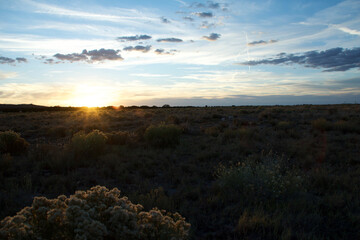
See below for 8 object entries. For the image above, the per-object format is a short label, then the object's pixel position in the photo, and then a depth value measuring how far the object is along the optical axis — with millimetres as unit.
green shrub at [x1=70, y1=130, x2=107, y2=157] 8805
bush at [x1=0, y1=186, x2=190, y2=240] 2533
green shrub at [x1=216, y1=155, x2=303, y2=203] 5176
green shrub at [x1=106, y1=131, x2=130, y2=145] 10836
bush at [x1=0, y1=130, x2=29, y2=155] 9089
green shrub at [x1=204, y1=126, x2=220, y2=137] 12859
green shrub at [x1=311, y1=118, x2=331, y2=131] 13688
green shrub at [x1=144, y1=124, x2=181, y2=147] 10422
